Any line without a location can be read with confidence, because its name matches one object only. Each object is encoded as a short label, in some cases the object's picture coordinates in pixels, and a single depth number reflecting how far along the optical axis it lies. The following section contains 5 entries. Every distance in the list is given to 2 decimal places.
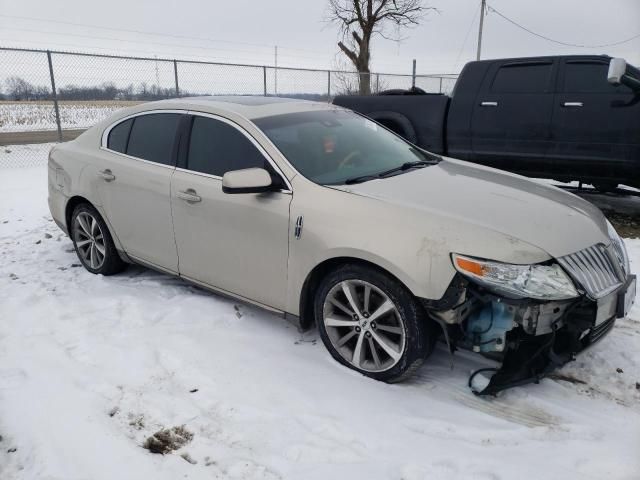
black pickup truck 5.84
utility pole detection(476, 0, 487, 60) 29.19
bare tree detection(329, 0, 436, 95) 18.86
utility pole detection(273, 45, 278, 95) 13.72
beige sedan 2.59
